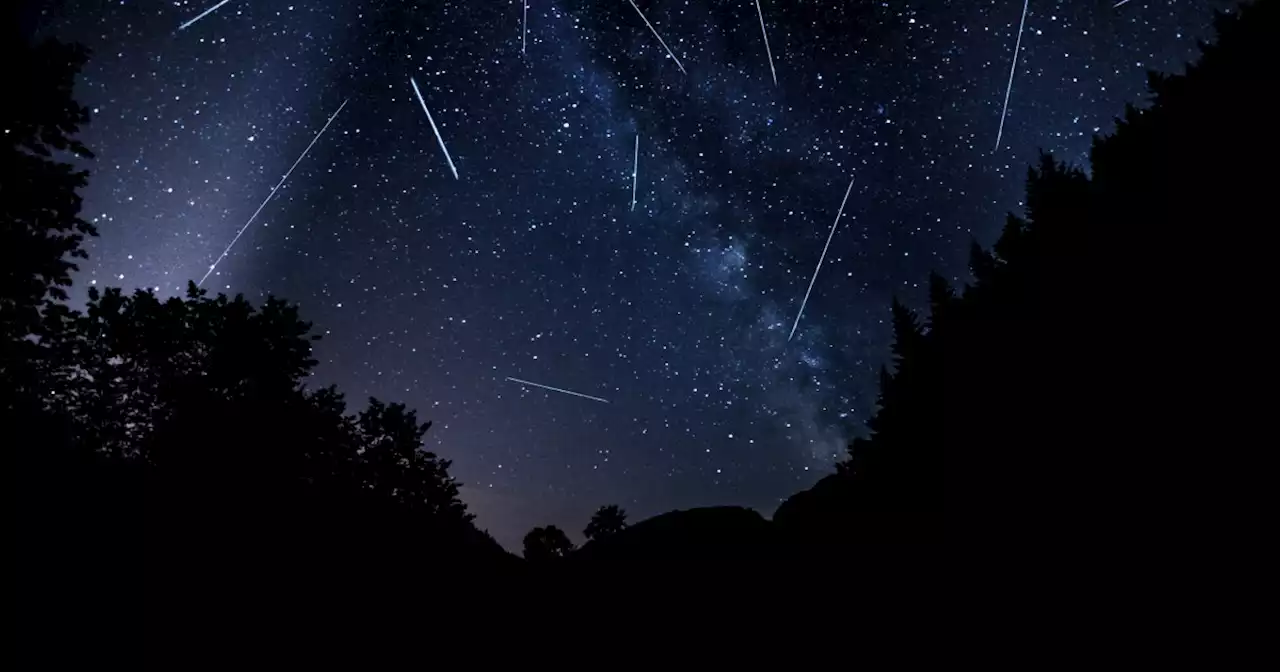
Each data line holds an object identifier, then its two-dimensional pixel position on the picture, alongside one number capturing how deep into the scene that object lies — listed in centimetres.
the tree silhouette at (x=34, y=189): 1190
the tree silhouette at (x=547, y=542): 4749
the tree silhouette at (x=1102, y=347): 1189
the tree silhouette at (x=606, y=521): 5188
